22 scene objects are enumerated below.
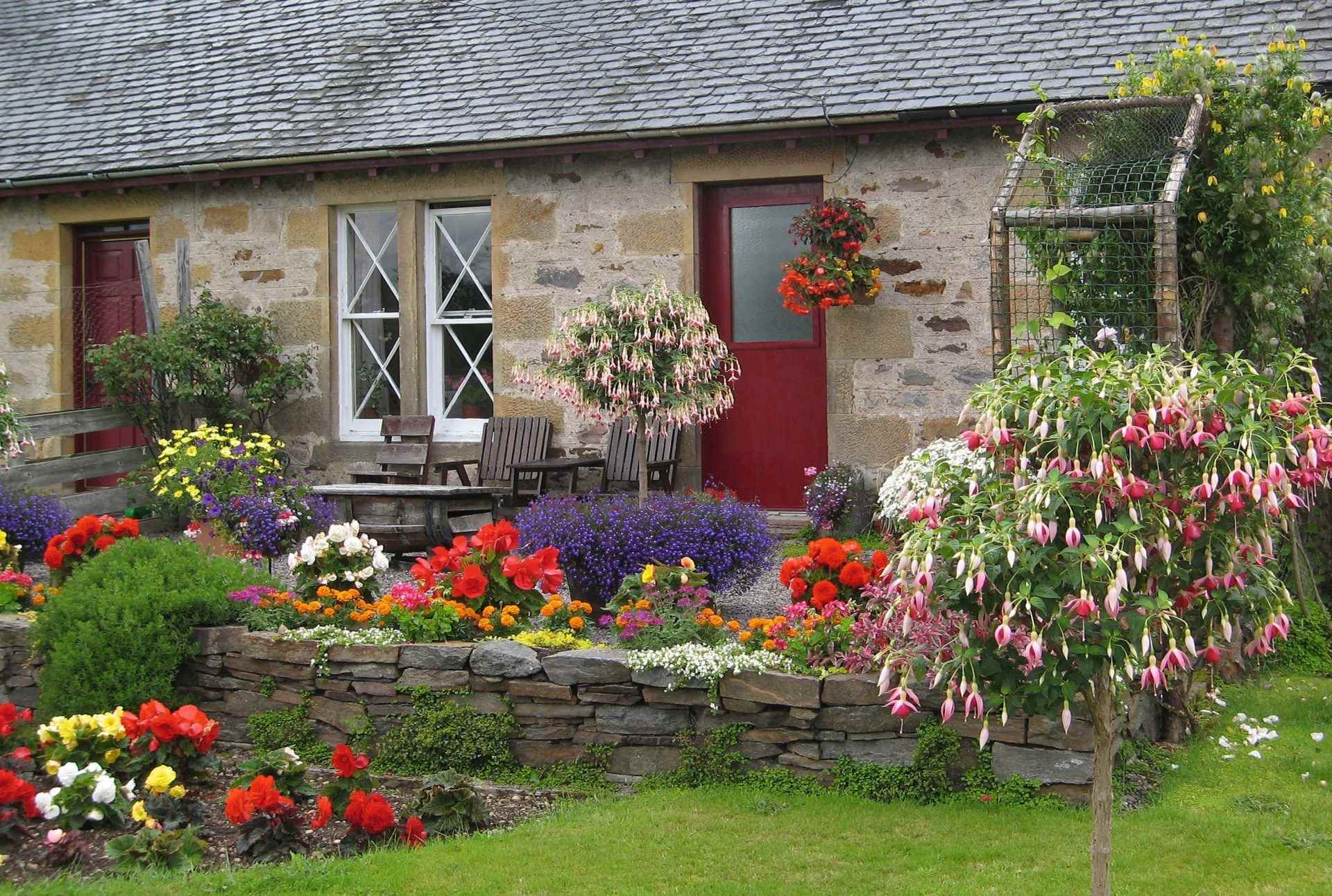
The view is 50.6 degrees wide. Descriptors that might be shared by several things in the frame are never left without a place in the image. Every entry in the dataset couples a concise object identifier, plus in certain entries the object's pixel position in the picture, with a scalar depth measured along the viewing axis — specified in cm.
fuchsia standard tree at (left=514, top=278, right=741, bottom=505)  775
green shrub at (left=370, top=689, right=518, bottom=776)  584
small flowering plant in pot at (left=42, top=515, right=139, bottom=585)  748
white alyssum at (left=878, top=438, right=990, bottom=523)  605
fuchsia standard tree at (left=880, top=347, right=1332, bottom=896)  358
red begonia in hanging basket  965
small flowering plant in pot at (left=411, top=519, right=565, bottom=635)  635
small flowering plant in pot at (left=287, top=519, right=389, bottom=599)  676
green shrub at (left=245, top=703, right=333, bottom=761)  619
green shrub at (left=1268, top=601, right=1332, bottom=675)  712
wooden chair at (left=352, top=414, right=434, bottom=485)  1102
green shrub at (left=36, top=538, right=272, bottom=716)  621
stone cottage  982
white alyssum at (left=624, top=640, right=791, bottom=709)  550
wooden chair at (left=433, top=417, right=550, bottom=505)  1081
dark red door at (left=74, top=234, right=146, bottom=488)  1273
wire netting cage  607
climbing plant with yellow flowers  625
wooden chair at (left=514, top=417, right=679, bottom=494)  1008
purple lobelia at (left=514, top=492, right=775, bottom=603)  732
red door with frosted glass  1060
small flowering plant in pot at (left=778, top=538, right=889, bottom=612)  607
